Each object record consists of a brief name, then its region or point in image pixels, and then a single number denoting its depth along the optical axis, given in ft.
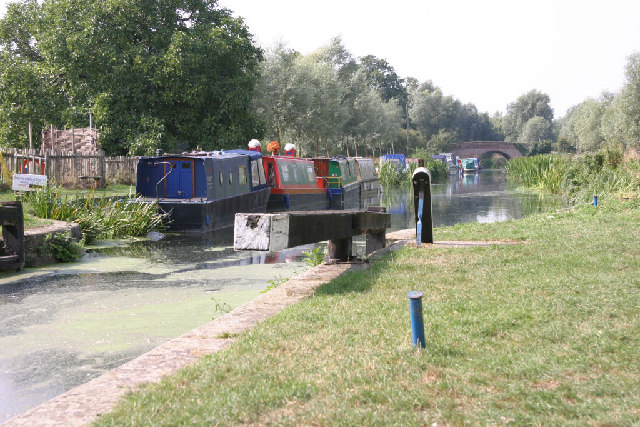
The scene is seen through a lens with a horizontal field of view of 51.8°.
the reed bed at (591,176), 63.05
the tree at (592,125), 206.18
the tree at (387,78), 325.83
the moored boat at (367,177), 113.29
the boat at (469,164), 285.23
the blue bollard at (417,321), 13.62
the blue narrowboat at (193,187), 56.13
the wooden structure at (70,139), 93.22
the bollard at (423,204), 31.04
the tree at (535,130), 379.14
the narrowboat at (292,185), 77.46
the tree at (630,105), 152.25
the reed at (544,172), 96.02
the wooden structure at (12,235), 33.63
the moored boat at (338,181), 95.55
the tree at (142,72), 87.45
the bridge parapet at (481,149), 323.16
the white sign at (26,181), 41.96
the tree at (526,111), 403.34
